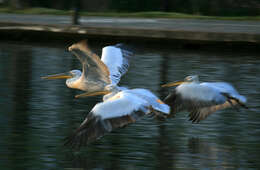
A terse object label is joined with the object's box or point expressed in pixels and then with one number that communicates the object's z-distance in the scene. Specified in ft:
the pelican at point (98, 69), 58.13
